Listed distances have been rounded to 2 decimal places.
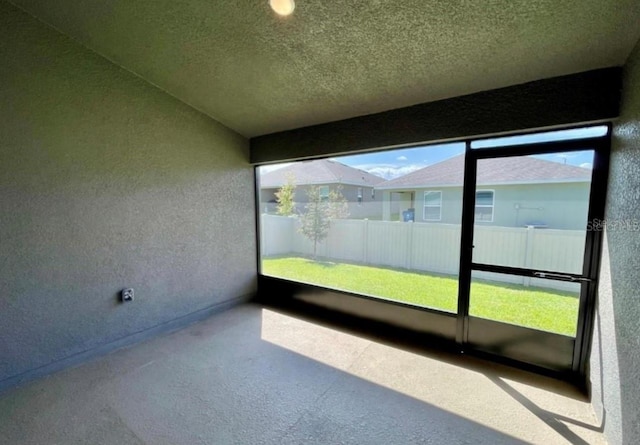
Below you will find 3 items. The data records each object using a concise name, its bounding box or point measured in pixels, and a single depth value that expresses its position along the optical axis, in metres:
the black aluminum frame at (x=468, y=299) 2.15
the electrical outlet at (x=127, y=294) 2.88
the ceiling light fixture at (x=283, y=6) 1.73
